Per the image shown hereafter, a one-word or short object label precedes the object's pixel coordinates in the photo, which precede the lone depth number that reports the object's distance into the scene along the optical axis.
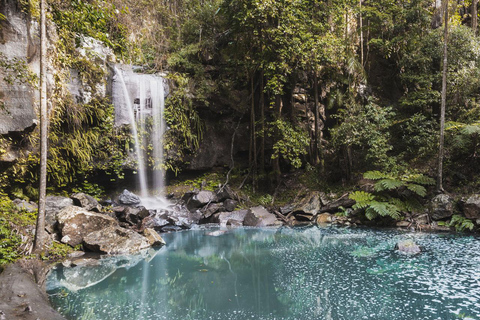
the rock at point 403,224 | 9.56
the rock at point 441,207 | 9.28
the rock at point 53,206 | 7.73
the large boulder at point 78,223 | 7.32
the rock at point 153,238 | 8.07
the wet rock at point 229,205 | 11.64
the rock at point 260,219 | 10.67
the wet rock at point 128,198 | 11.04
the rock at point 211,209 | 11.26
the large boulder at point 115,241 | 7.21
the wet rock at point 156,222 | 9.91
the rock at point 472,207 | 8.63
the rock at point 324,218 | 10.84
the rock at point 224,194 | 12.17
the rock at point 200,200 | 11.64
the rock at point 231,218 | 10.85
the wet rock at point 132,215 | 9.72
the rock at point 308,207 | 11.18
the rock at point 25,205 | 7.55
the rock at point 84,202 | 9.16
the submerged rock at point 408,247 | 6.78
